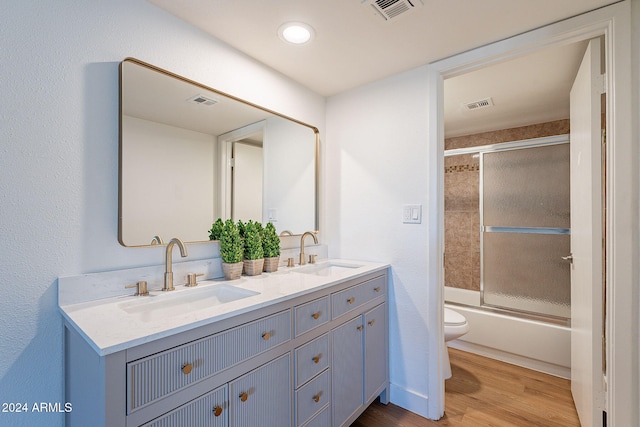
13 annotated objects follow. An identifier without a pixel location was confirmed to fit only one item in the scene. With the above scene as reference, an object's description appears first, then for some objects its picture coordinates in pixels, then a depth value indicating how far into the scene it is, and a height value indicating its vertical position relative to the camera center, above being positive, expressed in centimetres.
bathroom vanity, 83 -49
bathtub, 231 -105
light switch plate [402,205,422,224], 190 +0
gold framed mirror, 129 +29
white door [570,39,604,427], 147 -14
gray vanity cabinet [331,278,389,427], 154 -77
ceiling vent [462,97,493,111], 244 +94
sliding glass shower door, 263 -14
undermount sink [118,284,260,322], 116 -37
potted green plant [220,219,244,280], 154 -20
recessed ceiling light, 150 +95
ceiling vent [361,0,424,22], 133 +95
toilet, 217 -85
